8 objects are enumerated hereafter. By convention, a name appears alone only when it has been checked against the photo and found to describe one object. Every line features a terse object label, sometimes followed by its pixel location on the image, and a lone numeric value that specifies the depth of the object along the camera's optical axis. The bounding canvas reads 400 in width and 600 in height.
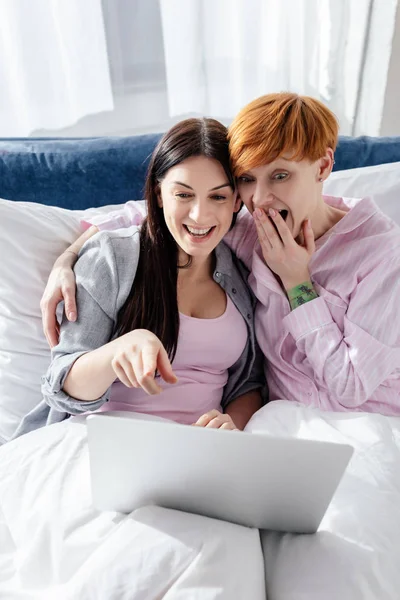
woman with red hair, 1.05
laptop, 0.72
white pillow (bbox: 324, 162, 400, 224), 1.42
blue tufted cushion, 1.46
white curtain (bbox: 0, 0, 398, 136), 1.80
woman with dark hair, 1.05
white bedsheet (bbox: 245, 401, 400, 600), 0.79
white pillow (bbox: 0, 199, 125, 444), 1.22
